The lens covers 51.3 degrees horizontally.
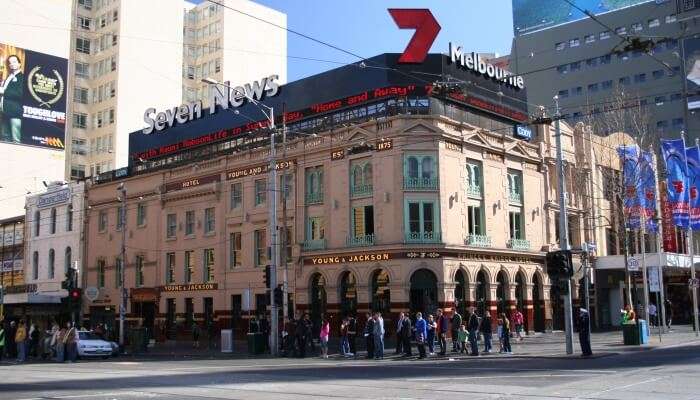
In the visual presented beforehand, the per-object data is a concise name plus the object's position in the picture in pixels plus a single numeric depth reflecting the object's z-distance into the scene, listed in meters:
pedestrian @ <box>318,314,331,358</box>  29.65
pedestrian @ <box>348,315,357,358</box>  30.06
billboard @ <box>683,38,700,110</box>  69.69
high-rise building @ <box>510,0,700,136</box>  80.50
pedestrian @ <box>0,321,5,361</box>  30.33
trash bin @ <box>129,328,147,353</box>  37.94
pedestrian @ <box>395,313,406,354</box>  28.68
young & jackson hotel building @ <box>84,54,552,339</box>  36.38
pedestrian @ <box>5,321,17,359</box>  33.72
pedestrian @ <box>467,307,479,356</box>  27.53
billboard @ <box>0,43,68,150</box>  71.81
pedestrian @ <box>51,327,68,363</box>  29.42
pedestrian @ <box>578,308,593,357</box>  24.47
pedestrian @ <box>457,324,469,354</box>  28.31
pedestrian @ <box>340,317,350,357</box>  29.77
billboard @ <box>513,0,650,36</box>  91.06
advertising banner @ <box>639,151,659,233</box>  38.75
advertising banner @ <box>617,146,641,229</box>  38.22
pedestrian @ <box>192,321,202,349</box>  40.66
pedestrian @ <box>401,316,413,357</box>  28.30
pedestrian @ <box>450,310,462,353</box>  28.88
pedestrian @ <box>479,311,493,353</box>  28.02
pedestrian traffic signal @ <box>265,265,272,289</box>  31.03
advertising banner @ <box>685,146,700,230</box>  38.84
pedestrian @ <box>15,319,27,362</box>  30.23
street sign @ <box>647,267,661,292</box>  34.25
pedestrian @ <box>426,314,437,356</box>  28.89
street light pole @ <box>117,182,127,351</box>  38.97
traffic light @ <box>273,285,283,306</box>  30.77
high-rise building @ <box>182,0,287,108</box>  89.62
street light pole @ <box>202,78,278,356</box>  30.83
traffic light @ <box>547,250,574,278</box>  25.78
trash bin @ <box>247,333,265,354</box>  32.22
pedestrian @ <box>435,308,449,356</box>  28.95
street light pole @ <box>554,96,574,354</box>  25.48
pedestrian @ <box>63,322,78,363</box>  29.20
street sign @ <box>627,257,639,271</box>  33.78
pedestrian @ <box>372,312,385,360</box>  27.97
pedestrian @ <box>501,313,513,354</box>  27.88
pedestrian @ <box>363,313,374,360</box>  28.38
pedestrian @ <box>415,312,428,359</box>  27.19
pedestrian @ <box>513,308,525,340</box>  35.59
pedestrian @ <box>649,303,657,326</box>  44.27
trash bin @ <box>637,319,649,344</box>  29.28
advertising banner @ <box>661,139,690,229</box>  37.44
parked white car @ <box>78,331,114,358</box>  32.41
